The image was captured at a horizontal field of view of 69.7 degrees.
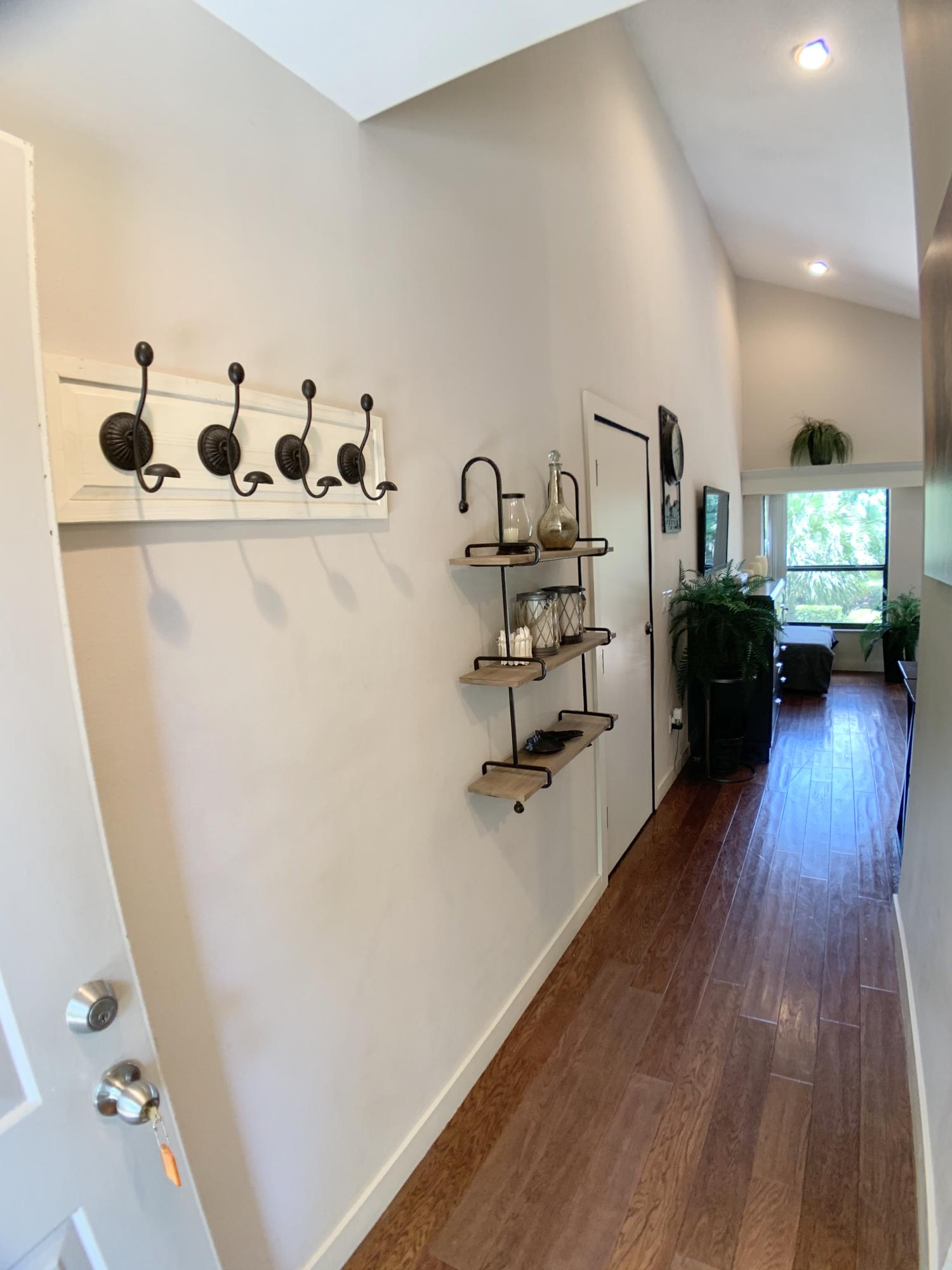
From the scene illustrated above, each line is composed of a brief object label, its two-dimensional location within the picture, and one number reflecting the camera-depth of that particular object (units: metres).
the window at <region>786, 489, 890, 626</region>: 6.67
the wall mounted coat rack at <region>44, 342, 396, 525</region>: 0.90
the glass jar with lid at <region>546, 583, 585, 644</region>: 2.08
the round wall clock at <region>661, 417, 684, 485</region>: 3.66
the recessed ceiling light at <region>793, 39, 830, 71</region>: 2.90
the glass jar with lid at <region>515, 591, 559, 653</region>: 1.94
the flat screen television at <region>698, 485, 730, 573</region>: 4.62
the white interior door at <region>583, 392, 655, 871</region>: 2.72
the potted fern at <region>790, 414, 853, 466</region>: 6.41
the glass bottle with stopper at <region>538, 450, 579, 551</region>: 2.01
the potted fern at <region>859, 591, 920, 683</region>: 6.08
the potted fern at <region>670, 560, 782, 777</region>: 3.75
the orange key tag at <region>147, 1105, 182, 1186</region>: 0.82
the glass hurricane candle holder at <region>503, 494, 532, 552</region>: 1.86
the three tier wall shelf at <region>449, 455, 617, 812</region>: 1.70
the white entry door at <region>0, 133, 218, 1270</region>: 0.70
